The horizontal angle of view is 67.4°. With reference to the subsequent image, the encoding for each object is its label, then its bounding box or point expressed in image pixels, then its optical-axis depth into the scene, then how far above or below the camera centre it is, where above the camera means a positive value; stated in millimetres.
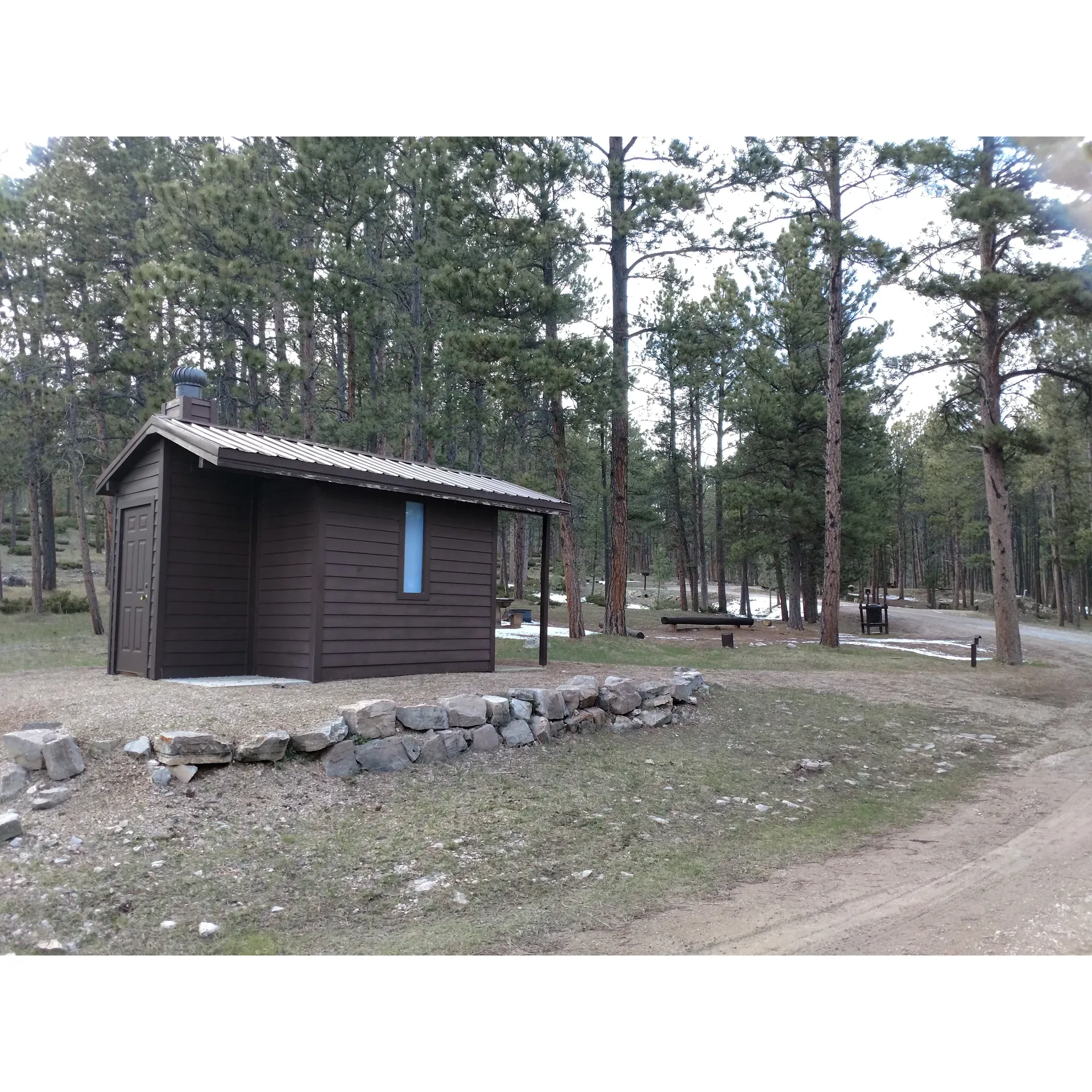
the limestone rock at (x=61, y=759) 5355 -1098
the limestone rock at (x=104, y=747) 5676 -1078
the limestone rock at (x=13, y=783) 5180 -1217
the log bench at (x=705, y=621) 21906 -763
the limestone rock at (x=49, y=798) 5035 -1278
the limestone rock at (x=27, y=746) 5383 -1017
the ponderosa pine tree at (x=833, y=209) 15117 +7622
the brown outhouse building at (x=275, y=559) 8641 +372
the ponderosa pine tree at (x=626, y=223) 14781 +6892
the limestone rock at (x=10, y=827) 4578 -1322
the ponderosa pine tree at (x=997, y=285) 12867 +5164
